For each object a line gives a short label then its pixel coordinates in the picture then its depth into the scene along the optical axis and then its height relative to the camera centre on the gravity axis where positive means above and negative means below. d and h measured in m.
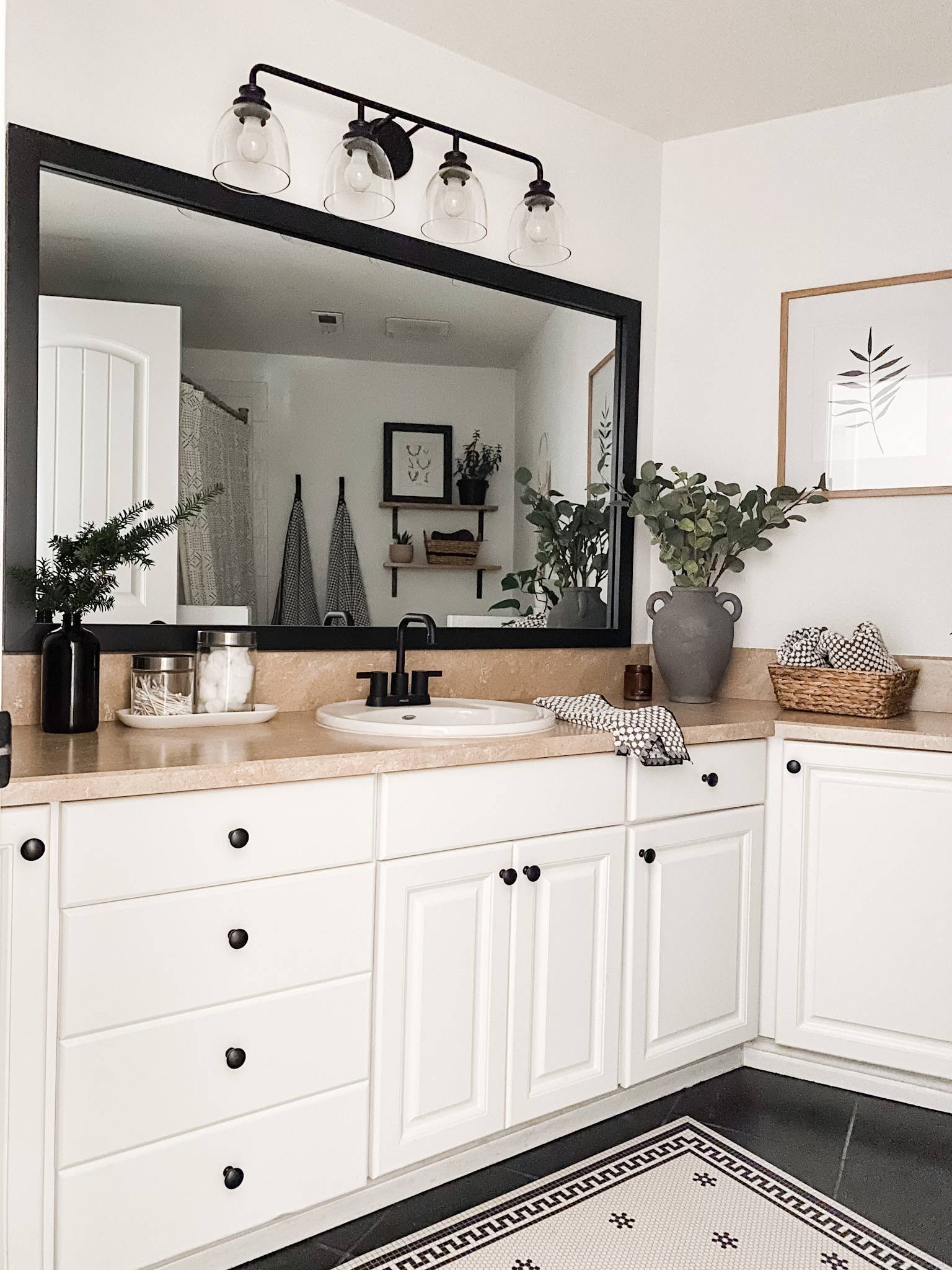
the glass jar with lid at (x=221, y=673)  2.05 -0.14
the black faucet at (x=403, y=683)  2.22 -0.17
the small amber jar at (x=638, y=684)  2.71 -0.19
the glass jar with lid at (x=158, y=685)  1.97 -0.16
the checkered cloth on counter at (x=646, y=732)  2.10 -0.24
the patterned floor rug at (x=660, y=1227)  1.77 -1.07
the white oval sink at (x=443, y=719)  1.92 -0.22
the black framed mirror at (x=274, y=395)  1.96 +0.45
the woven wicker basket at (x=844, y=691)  2.49 -0.19
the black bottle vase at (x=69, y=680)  1.84 -0.15
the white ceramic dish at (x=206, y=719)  1.94 -0.22
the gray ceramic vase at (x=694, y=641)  2.71 -0.08
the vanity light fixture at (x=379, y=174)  2.05 +0.88
